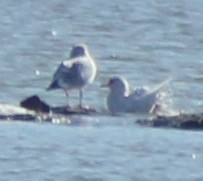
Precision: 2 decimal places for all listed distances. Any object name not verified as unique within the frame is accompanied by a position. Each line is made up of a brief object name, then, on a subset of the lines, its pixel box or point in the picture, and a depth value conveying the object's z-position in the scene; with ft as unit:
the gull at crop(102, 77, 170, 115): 63.77
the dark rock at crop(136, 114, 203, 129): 54.69
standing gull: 64.90
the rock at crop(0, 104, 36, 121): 55.77
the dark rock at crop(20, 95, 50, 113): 58.75
